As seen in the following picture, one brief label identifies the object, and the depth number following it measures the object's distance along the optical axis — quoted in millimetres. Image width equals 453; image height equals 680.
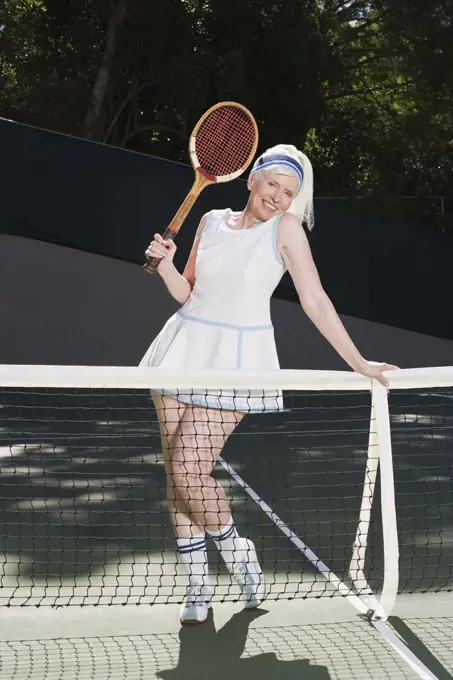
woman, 3322
